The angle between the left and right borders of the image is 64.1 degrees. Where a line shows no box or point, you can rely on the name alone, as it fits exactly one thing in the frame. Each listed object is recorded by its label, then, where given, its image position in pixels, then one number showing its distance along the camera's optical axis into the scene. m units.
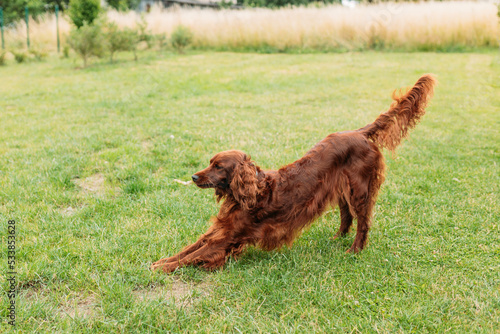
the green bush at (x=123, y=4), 27.69
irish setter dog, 2.97
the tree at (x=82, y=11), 14.50
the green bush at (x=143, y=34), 14.77
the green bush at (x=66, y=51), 15.45
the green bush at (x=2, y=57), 14.39
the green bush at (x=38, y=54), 15.51
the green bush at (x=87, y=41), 12.47
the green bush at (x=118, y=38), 13.30
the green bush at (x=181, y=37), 16.78
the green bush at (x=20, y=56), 15.05
